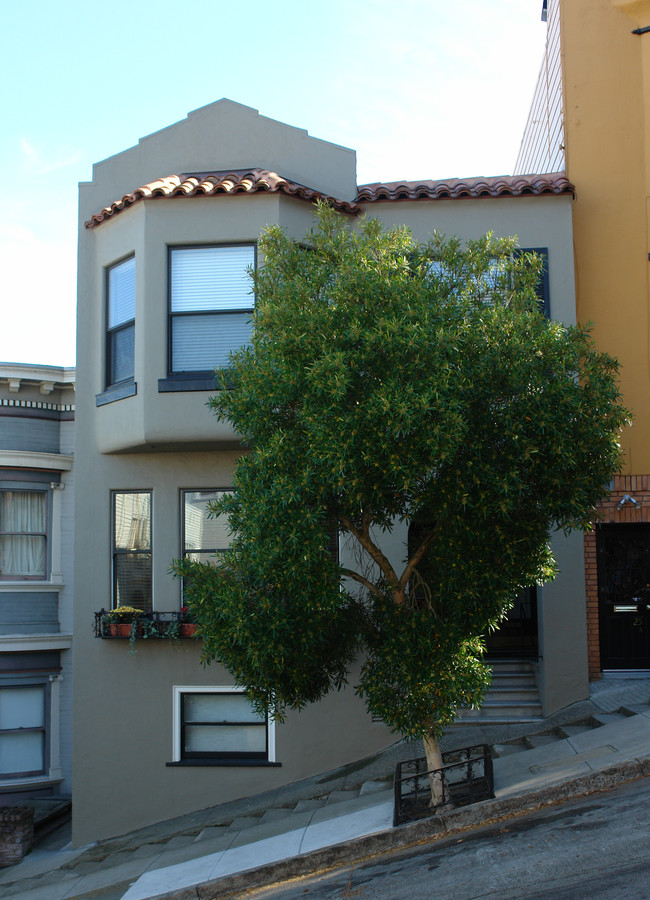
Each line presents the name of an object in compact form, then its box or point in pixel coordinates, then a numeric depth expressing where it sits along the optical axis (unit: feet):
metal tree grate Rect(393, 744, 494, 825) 26.55
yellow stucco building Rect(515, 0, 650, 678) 38.86
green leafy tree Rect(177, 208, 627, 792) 22.45
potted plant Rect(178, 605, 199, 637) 36.50
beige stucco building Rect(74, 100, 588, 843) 36.65
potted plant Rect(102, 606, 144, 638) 37.04
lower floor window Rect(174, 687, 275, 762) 37.50
